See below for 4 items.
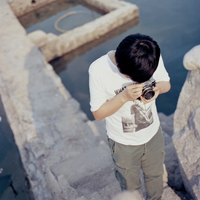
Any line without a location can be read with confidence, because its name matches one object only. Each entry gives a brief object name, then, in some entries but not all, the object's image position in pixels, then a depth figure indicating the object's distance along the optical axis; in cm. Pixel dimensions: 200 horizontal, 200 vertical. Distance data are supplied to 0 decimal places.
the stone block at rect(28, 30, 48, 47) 566
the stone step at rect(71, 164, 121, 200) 195
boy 111
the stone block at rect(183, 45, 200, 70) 180
